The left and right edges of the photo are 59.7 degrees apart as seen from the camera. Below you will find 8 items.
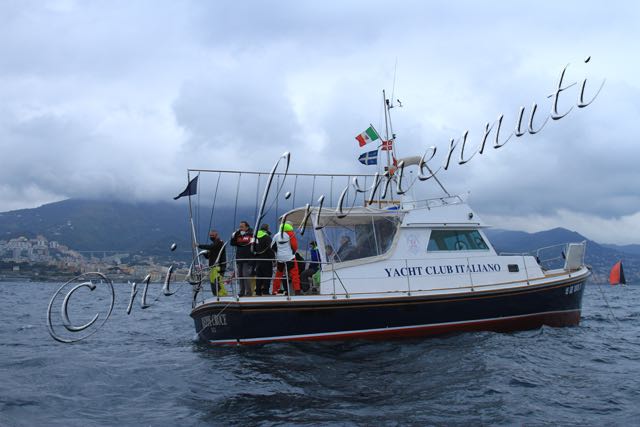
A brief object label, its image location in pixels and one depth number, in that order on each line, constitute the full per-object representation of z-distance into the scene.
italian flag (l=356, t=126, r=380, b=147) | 14.34
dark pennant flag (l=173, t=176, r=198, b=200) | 11.60
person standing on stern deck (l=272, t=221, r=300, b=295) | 11.41
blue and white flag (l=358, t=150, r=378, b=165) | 14.37
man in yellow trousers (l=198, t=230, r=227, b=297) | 11.70
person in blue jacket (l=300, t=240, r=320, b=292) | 12.37
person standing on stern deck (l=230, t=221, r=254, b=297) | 11.54
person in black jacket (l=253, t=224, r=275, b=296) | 11.36
